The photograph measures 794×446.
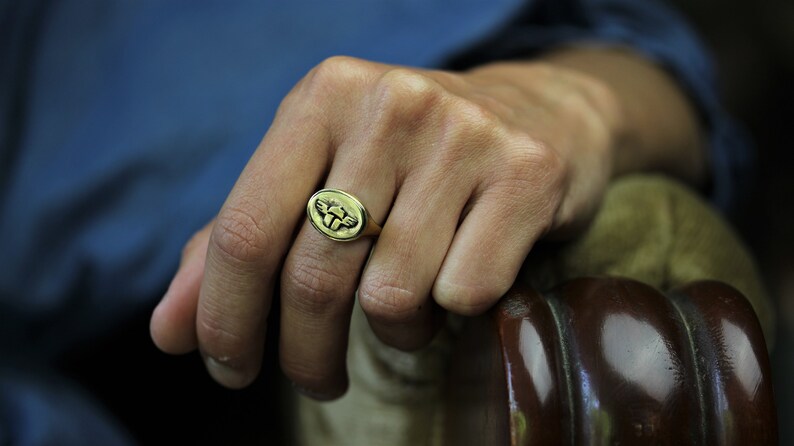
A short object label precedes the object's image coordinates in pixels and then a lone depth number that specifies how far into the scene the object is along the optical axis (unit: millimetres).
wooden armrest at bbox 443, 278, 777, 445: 450
